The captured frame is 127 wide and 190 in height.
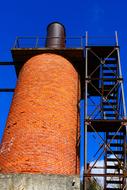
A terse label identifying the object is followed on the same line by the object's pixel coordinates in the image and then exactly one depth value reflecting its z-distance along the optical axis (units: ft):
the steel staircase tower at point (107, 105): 42.35
